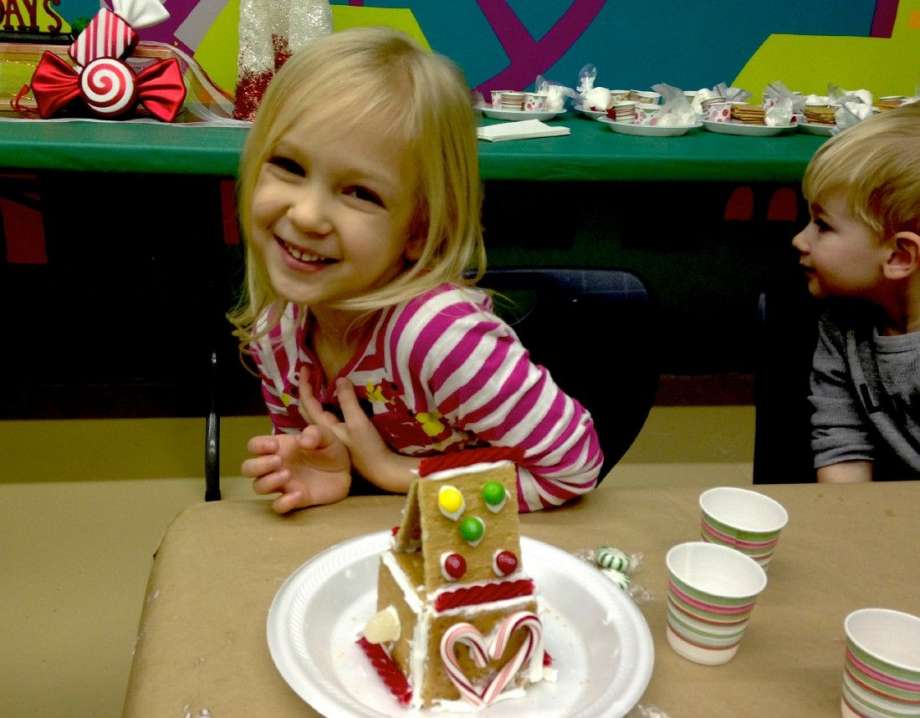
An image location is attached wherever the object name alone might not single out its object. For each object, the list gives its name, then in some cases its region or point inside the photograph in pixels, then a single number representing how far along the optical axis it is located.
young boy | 1.35
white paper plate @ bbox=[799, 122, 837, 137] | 2.55
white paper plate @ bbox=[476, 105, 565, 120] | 2.49
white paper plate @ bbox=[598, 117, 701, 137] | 2.39
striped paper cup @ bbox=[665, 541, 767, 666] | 0.72
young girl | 1.01
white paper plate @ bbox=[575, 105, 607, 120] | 2.60
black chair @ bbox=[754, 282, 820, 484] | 1.39
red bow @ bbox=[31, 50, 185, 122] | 2.11
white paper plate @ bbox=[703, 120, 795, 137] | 2.49
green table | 1.90
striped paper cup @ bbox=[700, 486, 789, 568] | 0.83
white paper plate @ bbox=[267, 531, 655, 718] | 0.69
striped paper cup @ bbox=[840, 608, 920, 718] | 0.63
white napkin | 2.22
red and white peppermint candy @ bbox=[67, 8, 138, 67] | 2.17
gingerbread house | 0.68
